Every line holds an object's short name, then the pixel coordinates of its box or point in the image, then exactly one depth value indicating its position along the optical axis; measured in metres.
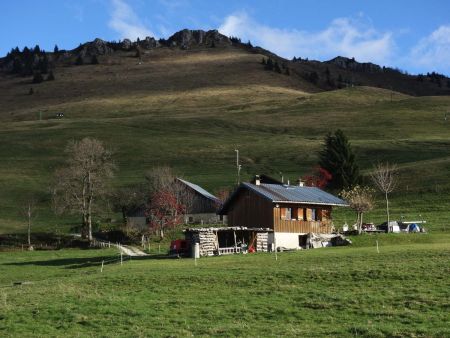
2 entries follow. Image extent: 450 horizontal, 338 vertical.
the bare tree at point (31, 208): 91.75
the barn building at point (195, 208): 90.06
